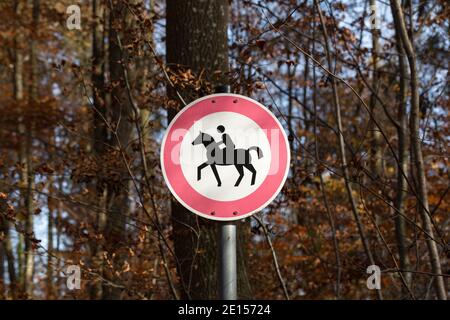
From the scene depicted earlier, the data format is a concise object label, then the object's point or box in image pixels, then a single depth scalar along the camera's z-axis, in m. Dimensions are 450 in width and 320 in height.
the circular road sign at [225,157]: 6.02
